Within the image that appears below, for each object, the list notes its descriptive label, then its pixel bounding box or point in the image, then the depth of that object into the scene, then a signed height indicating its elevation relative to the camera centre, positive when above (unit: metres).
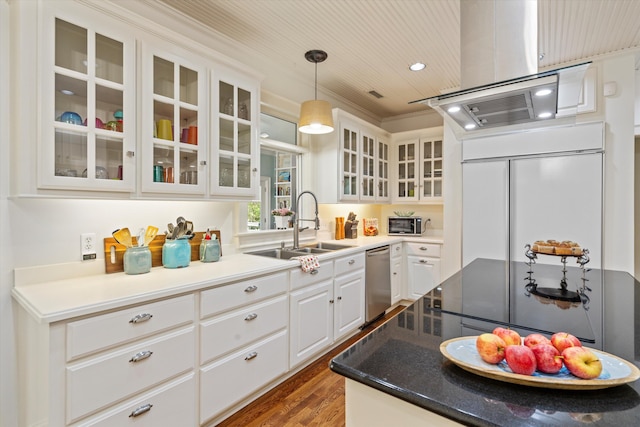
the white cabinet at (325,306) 2.38 -0.79
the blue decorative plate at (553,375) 0.72 -0.39
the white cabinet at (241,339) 1.77 -0.79
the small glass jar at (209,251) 2.27 -0.27
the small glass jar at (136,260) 1.88 -0.29
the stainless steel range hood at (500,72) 1.32 +0.68
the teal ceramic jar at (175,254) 2.06 -0.27
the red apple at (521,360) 0.77 -0.36
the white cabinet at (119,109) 1.47 +0.58
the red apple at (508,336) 0.86 -0.34
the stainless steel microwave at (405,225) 4.25 -0.16
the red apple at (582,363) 0.74 -0.36
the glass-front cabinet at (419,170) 4.23 +0.61
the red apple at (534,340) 0.85 -0.34
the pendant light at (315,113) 2.79 +0.89
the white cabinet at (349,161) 3.47 +0.61
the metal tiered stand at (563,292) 1.50 -0.40
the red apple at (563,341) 0.83 -0.34
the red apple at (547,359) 0.77 -0.36
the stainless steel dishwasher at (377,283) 3.32 -0.76
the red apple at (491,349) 0.82 -0.36
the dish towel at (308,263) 2.40 -0.38
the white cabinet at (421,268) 3.85 -0.67
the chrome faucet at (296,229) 3.02 -0.16
